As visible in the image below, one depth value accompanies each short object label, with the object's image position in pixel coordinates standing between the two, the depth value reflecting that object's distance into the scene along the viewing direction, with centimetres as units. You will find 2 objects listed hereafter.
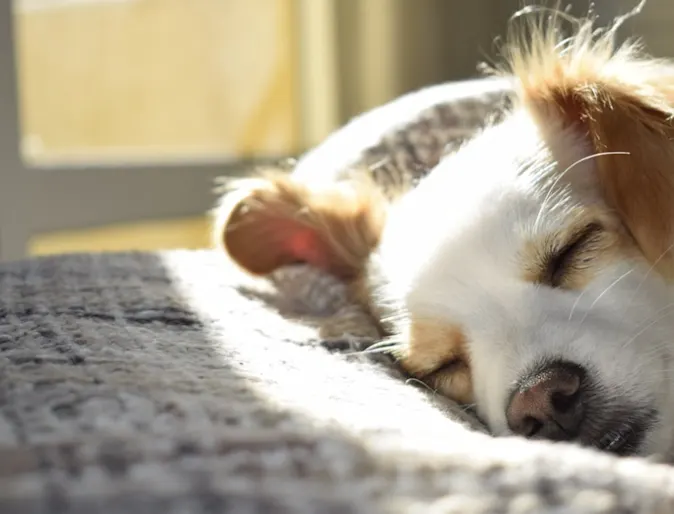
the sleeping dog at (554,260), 40
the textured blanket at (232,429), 30
